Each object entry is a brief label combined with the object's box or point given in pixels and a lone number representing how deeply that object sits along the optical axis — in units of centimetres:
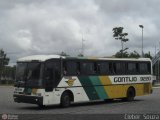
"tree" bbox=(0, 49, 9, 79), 7905
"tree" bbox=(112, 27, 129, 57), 6868
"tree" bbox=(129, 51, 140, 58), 7336
